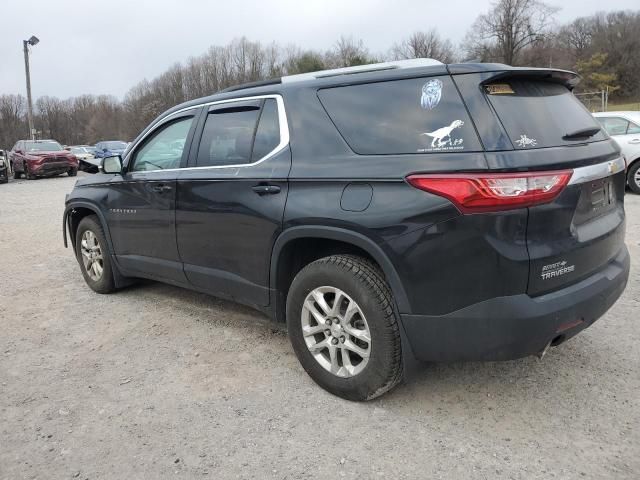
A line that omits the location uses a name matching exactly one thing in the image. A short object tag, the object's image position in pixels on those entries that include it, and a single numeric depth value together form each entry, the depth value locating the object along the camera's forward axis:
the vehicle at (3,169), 22.11
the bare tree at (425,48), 67.62
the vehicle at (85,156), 29.36
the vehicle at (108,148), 31.20
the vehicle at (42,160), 23.00
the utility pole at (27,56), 30.72
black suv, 2.51
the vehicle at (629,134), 10.62
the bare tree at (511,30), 57.00
